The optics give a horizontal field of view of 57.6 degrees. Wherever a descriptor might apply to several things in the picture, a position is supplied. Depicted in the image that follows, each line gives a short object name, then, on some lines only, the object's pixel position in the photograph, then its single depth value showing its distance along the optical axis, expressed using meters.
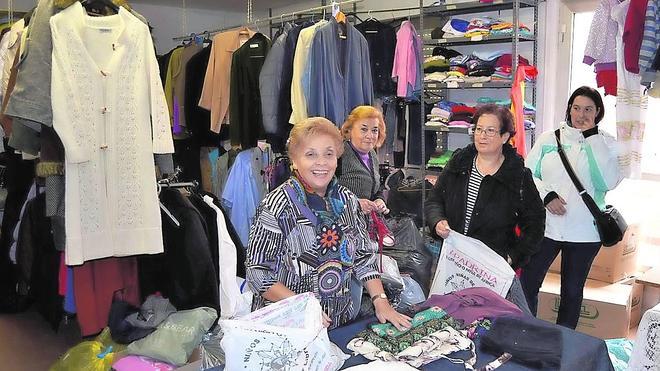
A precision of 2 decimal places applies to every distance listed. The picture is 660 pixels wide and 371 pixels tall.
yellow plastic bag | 2.73
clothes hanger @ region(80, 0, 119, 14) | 2.87
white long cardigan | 2.67
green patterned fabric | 1.75
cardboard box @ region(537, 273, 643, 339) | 3.72
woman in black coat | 2.79
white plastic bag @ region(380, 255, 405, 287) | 2.74
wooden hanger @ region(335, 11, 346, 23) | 4.24
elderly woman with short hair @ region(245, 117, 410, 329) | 1.96
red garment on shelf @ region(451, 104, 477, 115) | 4.66
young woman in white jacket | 3.32
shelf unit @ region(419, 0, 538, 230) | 4.36
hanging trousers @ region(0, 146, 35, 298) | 3.88
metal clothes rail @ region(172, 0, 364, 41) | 4.44
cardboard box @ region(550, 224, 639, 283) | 4.04
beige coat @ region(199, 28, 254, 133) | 5.03
